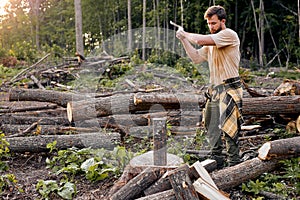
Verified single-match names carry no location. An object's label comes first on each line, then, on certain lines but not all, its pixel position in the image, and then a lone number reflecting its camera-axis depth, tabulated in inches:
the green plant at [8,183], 160.7
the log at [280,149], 157.5
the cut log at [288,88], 231.1
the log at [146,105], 215.5
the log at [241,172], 145.9
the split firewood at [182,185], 126.5
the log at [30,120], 243.7
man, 159.6
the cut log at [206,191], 127.8
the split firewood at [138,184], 136.6
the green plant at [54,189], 151.4
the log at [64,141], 201.0
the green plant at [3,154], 183.9
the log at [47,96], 253.0
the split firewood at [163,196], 129.3
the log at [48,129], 224.7
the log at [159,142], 152.1
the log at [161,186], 136.4
